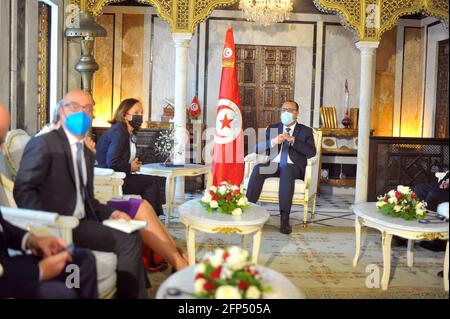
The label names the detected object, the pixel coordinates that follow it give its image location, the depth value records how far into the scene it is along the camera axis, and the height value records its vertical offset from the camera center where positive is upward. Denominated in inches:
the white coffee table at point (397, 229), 168.2 -36.7
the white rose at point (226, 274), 98.0 -29.8
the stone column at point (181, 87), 329.7 +13.1
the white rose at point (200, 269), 100.5 -30.0
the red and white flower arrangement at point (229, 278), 95.8 -30.6
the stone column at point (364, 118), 333.1 -3.3
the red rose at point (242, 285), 96.4 -31.2
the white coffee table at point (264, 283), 102.1 -34.6
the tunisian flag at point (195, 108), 414.9 +0.3
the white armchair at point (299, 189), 262.8 -38.0
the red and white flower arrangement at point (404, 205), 181.5 -31.4
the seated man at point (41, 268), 104.5 -32.9
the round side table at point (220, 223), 169.8 -36.0
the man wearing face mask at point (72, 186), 125.8 -19.3
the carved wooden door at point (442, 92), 402.0 +17.1
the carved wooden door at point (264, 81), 433.7 +23.9
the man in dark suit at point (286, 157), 256.7 -23.0
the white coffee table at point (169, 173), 263.1 -31.8
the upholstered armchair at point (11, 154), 160.6 -14.9
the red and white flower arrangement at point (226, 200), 183.8 -31.3
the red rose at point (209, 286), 97.2 -31.8
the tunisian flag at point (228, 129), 311.3 -11.7
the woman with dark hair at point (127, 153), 218.5 -18.8
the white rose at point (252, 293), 95.7 -32.3
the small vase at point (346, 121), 417.7 -6.9
